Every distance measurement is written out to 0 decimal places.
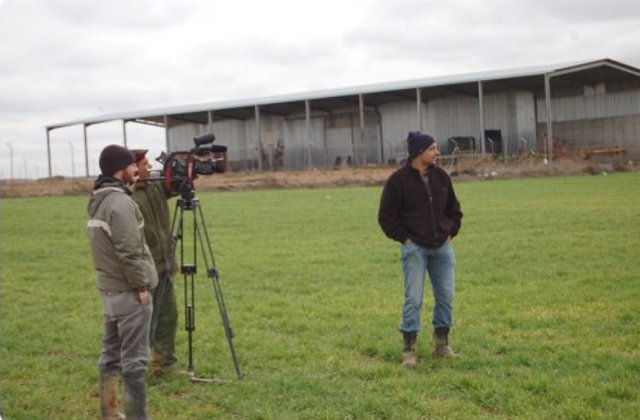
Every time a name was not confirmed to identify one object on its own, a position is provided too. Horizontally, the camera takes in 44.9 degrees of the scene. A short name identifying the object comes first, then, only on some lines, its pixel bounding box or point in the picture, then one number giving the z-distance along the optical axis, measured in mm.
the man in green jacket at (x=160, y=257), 7121
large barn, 41031
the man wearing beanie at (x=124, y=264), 5523
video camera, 6836
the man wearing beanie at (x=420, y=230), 7434
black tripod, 6832
